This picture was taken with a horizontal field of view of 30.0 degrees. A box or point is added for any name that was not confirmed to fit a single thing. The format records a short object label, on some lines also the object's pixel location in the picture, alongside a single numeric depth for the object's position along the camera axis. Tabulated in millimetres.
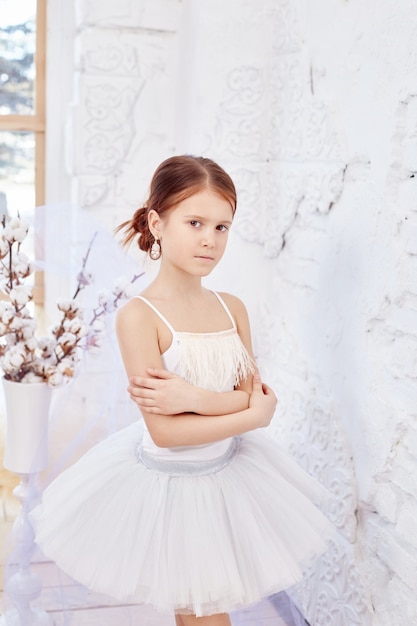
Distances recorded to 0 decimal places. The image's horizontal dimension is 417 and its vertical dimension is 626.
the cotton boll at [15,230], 1786
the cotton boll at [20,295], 1795
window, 2734
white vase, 1856
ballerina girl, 1402
